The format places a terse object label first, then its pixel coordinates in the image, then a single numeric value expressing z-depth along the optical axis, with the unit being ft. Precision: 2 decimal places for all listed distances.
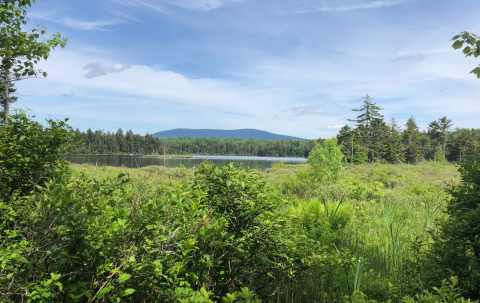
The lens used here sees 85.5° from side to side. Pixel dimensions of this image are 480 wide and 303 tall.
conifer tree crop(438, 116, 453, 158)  178.70
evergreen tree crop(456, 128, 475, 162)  176.57
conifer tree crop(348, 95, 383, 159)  146.29
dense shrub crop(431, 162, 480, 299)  7.93
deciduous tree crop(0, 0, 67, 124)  14.67
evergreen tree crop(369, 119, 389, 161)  146.57
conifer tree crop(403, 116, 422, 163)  175.22
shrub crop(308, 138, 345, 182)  45.88
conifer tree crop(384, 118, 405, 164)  152.25
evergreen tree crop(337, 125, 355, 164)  126.72
